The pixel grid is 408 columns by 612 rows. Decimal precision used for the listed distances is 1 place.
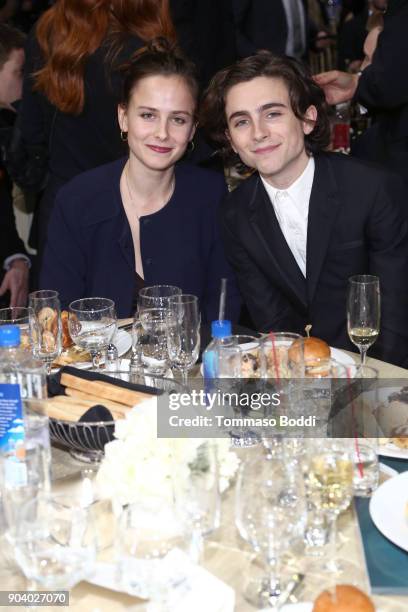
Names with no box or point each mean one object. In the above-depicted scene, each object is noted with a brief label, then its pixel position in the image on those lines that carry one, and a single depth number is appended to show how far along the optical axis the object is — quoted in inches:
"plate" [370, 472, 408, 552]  53.1
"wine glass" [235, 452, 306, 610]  47.6
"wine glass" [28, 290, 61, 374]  76.1
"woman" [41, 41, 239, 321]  107.8
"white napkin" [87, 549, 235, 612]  44.9
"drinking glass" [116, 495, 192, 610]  44.4
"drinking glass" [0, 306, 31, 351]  81.6
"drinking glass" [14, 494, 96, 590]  46.4
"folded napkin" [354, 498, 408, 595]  49.2
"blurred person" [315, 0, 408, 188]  117.9
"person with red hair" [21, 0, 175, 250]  114.3
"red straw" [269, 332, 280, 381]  64.9
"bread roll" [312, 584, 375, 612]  43.2
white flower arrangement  49.7
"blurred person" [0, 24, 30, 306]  151.7
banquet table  48.9
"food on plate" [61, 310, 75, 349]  83.4
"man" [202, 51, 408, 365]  102.0
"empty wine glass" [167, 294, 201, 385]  73.1
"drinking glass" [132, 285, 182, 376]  76.8
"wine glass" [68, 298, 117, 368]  77.2
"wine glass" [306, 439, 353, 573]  51.1
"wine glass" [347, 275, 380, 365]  79.6
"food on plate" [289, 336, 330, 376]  63.6
